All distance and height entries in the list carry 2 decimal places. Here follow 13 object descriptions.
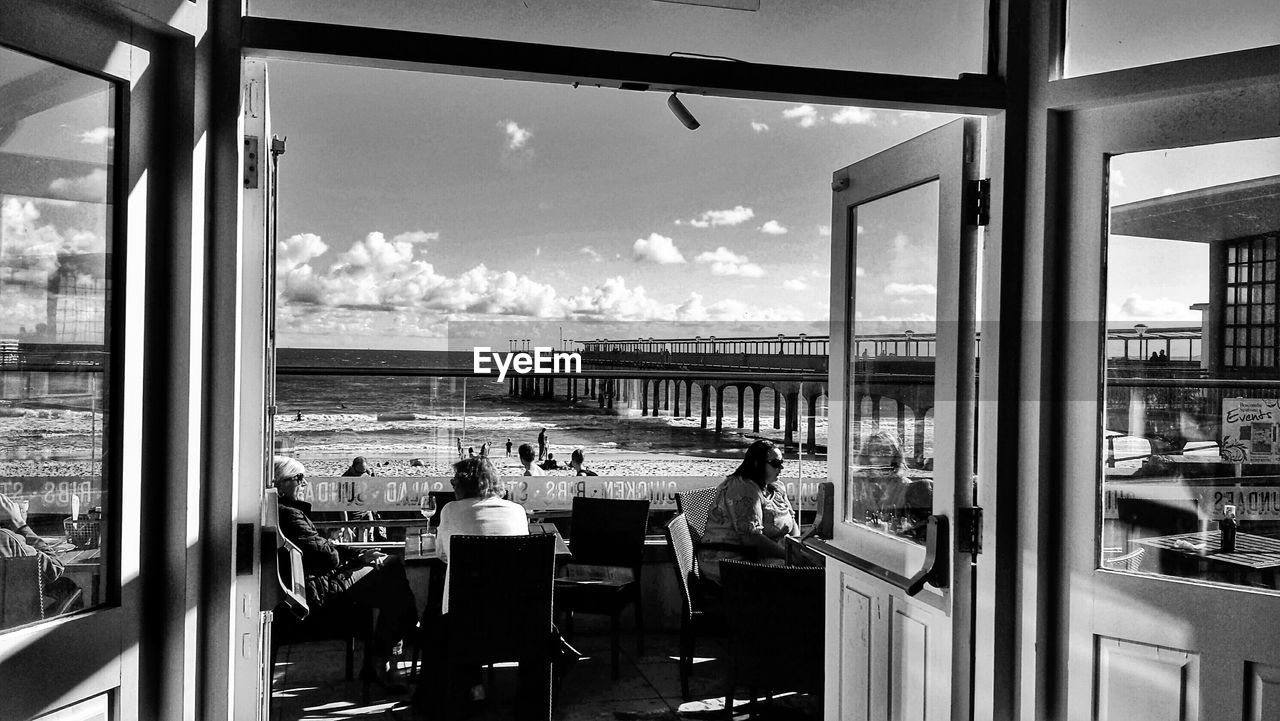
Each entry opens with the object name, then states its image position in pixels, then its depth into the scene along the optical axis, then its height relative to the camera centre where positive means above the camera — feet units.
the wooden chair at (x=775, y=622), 10.41 -3.05
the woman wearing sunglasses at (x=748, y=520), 14.67 -2.68
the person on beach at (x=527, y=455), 24.46 -2.75
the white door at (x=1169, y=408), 5.45 -0.29
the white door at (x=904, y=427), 6.37 -0.54
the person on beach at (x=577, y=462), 27.89 -3.37
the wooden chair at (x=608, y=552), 14.20 -3.34
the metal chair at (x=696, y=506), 17.83 -2.97
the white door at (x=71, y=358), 4.48 -0.06
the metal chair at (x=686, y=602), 12.82 -3.57
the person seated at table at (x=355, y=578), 12.02 -3.12
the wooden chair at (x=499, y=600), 10.48 -2.86
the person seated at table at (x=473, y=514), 11.96 -2.13
